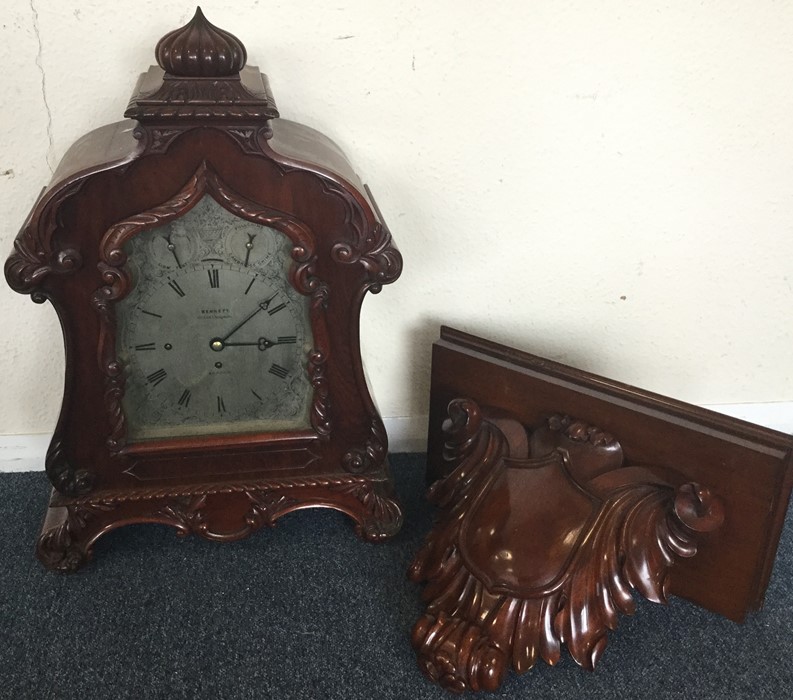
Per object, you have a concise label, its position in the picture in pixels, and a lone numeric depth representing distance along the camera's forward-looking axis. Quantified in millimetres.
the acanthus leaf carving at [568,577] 1052
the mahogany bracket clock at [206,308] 987
